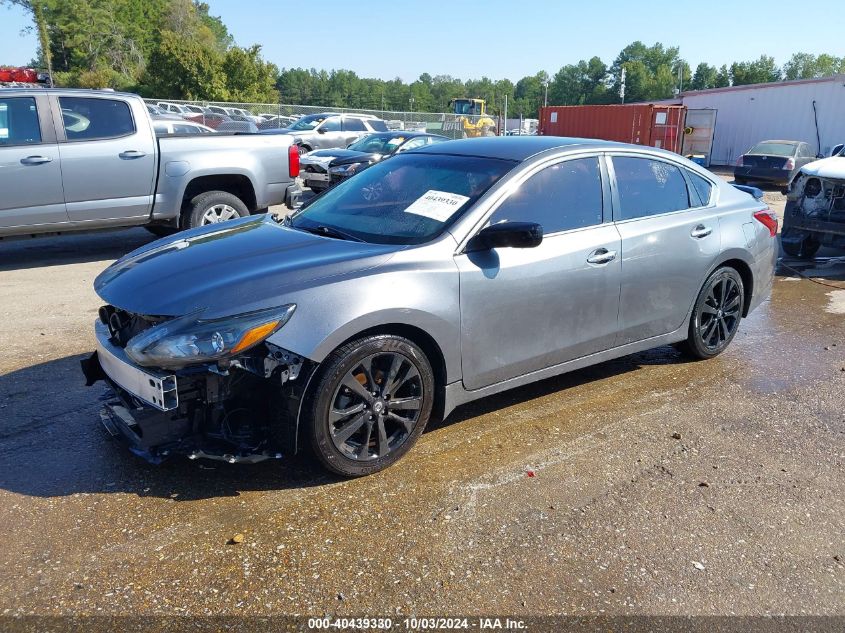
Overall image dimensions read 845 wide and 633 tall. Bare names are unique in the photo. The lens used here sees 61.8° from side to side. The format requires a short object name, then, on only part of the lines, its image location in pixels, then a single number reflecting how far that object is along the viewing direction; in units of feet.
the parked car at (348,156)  46.75
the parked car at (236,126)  78.82
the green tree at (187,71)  185.98
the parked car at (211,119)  94.22
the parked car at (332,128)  75.46
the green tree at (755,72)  353.10
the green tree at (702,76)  411.34
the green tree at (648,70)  383.24
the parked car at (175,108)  103.35
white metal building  95.61
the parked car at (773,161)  67.67
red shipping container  88.48
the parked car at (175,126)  57.41
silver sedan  10.41
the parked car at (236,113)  102.37
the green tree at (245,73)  190.39
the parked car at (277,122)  99.17
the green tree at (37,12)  188.48
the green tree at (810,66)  404.77
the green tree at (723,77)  376.76
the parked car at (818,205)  28.17
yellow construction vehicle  111.23
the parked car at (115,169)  24.59
